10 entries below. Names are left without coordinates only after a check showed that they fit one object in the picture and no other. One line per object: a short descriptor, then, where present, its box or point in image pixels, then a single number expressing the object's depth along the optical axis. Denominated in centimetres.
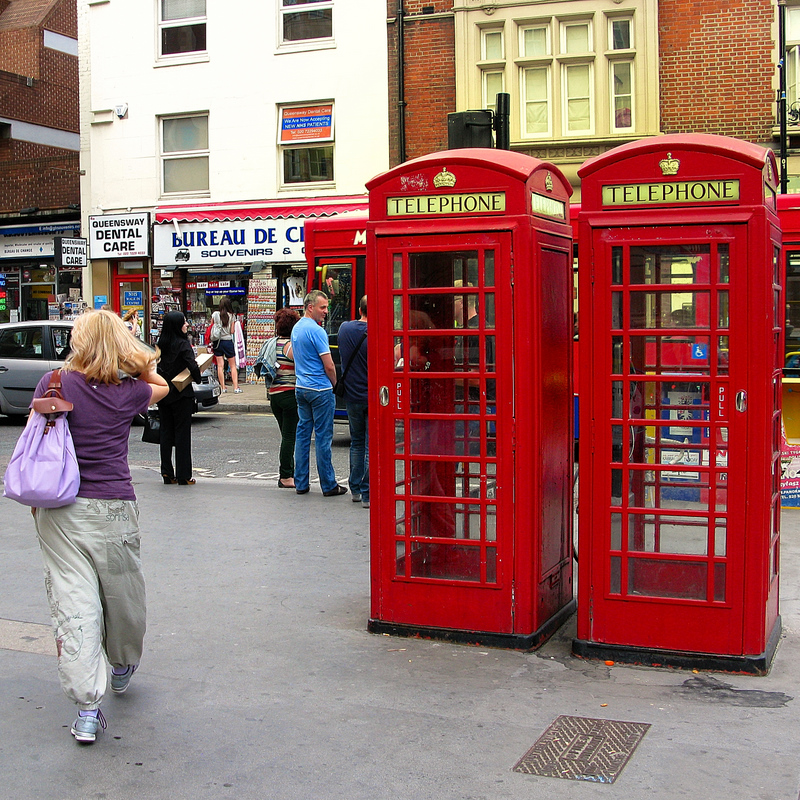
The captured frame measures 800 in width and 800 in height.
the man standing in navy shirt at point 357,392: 873
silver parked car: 1609
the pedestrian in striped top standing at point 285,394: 963
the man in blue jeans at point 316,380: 895
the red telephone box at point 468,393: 495
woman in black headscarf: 969
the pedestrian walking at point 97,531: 408
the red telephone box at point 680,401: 460
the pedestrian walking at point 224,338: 2098
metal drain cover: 373
